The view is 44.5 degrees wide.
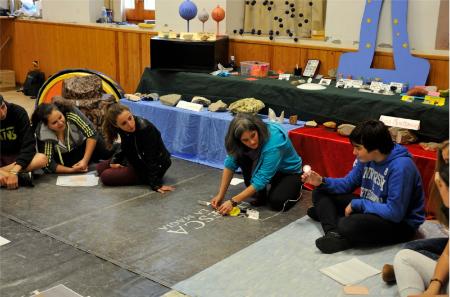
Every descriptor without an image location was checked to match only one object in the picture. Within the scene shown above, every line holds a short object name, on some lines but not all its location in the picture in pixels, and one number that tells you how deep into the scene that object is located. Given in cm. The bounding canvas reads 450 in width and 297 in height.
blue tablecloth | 425
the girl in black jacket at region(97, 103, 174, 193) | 357
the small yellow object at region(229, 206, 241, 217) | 327
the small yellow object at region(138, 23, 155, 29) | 593
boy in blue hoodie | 262
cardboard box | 762
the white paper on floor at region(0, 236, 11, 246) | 287
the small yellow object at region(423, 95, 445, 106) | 367
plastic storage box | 481
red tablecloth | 358
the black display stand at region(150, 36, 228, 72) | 496
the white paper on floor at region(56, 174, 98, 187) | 379
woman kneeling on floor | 316
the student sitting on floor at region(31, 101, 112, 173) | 384
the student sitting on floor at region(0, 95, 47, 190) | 371
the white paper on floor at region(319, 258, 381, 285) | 248
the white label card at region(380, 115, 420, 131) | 360
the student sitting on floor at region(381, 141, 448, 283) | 224
